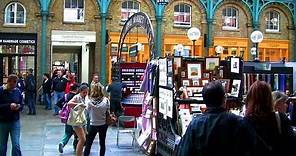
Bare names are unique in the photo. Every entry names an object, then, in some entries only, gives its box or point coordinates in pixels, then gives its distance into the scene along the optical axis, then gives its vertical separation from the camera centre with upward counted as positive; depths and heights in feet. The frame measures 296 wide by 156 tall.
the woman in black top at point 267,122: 12.65 -1.37
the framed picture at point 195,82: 30.89 -0.73
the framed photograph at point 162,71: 29.57 -0.02
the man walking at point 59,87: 61.26 -2.12
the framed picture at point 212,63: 31.60 +0.52
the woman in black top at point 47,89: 67.21 -2.61
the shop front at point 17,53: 77.30 +2.86
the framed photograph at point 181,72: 30.91 -0.08
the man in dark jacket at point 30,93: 61.63 -2.91
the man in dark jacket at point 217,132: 11.68 -1.52
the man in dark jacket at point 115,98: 49.62 -2.86
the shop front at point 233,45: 87.86 +4.78
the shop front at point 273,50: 91.25 +4.12
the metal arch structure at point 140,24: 45.42 +5.12
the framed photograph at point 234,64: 31.71 +0.46
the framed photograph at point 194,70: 31.14 +0.05
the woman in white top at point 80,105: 29.25 -2.18
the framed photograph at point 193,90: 30.53 -1.24
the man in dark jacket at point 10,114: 25.41 -2.33
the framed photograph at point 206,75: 31.58 -0.28
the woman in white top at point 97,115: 28.14 -2.62
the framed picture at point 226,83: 31.38 -0.80
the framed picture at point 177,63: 30.50 +0.50
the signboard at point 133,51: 63.99 +2.71
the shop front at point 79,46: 79.61 +4.36
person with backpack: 33.65 -2.59
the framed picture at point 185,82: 30.67 -0.73
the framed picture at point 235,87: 31.12 -1.10
